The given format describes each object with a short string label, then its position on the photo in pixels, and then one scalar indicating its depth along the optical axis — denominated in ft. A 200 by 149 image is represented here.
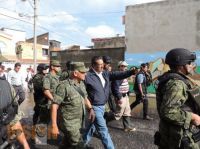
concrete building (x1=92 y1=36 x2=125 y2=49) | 118.01
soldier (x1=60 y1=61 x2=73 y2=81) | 26.64
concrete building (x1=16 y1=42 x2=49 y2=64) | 155.63
